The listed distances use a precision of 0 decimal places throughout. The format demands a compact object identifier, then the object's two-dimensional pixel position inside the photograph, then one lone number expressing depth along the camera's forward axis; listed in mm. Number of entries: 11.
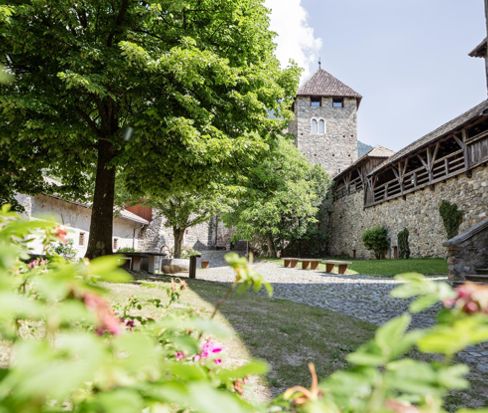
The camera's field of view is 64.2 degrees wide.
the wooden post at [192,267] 11832
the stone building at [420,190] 15359
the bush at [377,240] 22531
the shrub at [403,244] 20125
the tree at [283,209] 24578
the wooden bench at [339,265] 14839
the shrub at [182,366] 382
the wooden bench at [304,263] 17773
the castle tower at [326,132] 33219
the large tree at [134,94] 7328
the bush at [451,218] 16172
